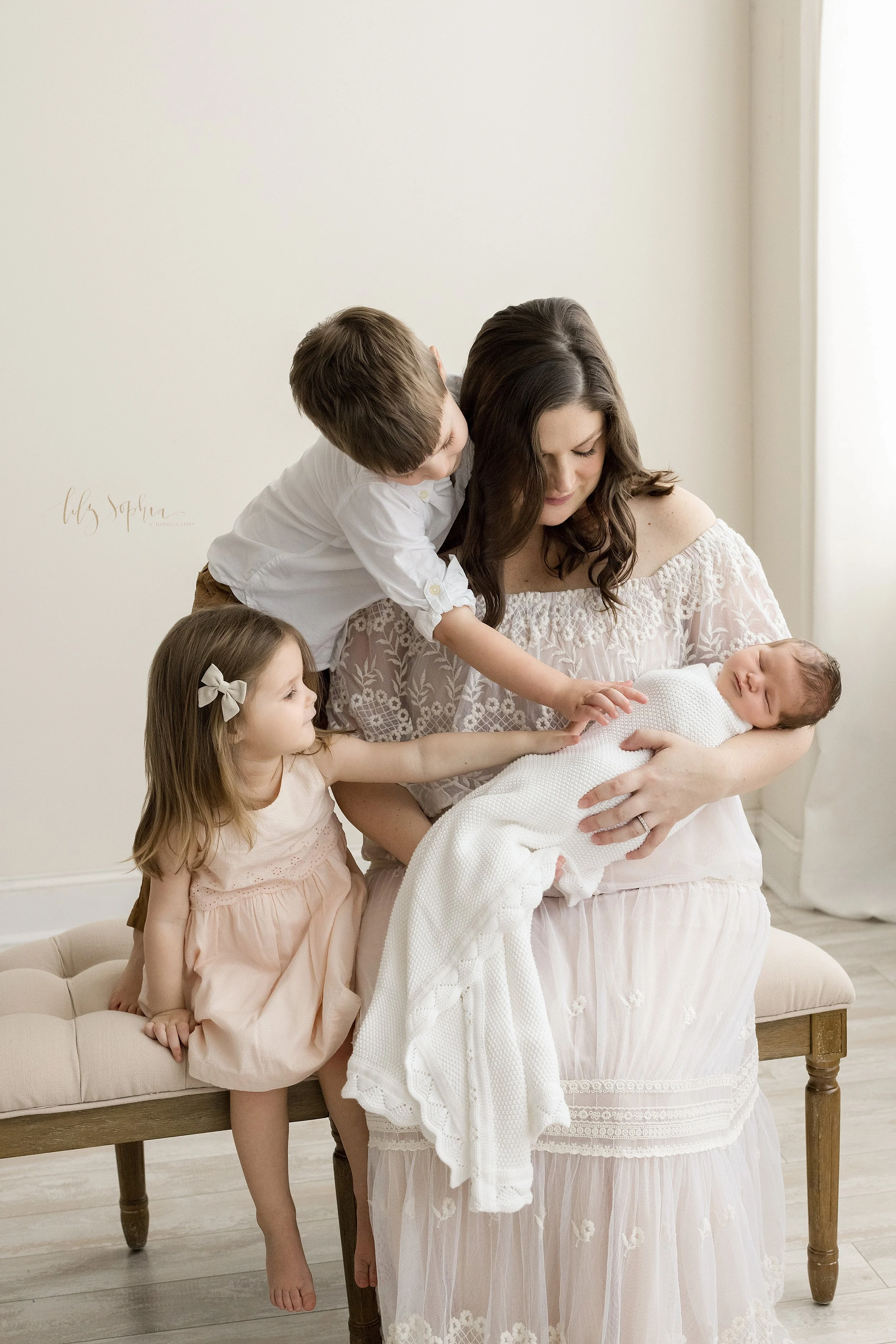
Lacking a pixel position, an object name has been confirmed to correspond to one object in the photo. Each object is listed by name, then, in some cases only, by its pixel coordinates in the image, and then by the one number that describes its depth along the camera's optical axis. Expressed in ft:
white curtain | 9.30
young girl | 4.86
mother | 4.45
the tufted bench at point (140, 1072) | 4.79
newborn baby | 5.13
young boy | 4.75
